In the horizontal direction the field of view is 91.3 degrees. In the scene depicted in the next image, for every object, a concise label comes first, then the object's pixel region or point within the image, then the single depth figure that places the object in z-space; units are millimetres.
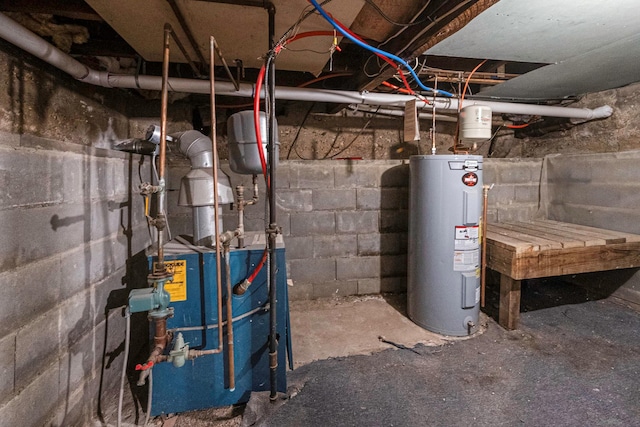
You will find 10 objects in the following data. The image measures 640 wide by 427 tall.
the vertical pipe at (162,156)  1175
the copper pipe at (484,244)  2232
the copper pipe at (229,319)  1353
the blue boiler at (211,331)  1396
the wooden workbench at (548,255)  1989
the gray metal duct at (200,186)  1393
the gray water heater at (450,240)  2004
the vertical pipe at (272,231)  1272
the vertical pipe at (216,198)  1232
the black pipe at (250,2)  1222
